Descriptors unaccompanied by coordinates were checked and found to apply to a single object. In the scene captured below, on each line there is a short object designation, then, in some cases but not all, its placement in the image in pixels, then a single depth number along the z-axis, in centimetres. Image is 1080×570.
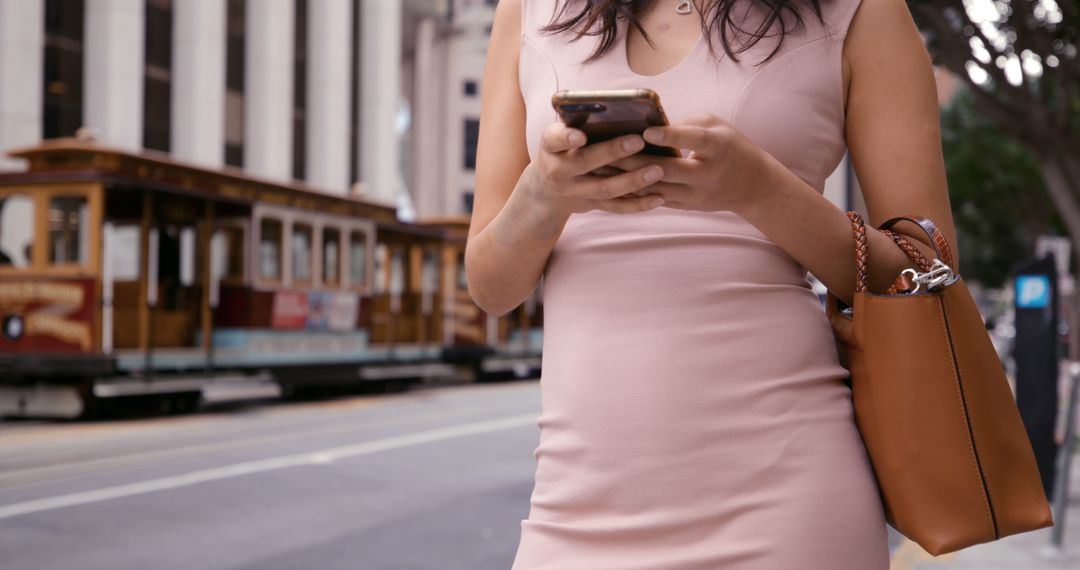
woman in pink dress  131
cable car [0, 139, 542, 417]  1390
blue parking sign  832
